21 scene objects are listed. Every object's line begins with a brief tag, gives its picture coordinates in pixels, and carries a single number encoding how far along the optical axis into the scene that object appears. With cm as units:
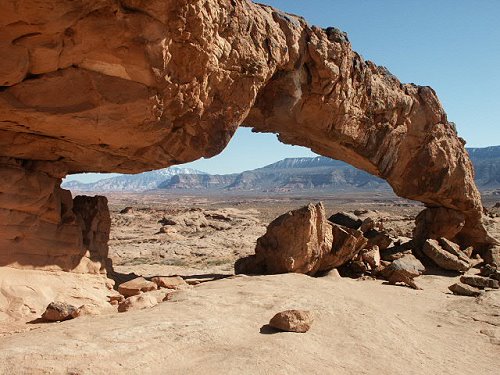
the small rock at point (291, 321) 680
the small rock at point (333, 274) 1222
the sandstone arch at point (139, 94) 726
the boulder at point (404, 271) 1313
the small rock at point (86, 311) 697
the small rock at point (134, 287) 895
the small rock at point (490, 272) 1402
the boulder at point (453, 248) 1602
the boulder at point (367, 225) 1608
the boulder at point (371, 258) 1424
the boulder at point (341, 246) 1277
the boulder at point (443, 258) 1507
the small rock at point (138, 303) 740
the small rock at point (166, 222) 2999
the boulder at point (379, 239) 1619
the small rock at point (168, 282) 936
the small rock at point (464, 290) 1212
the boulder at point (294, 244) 1135
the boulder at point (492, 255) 1637
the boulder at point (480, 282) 1286
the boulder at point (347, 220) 1666
